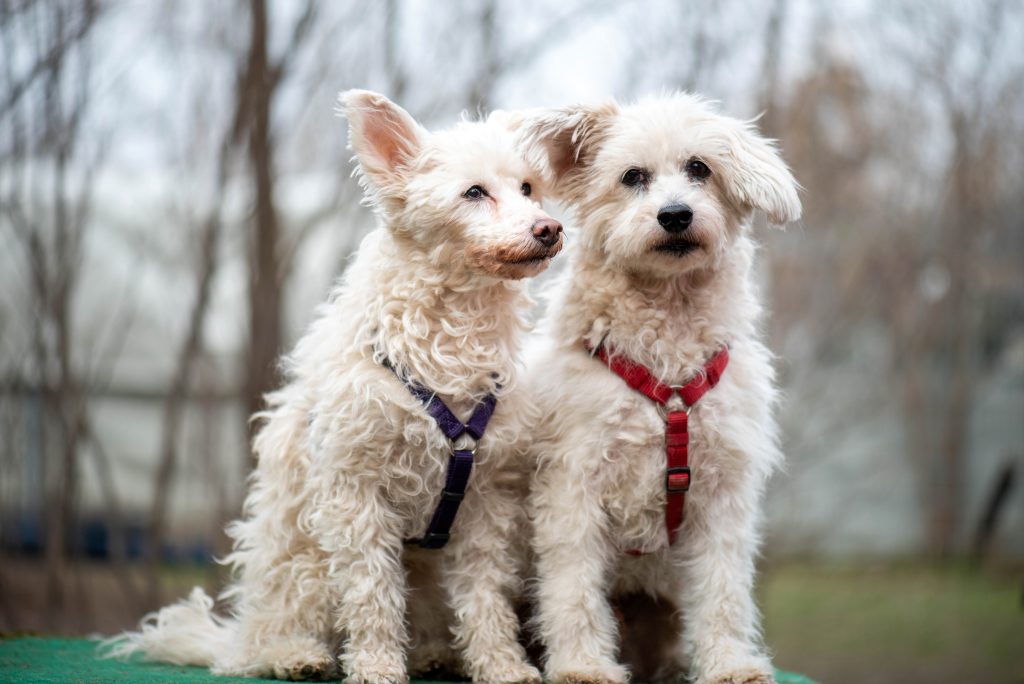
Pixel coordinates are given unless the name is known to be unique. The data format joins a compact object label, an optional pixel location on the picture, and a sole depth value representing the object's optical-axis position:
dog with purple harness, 3.71
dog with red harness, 3.83
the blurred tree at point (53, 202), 6.11
